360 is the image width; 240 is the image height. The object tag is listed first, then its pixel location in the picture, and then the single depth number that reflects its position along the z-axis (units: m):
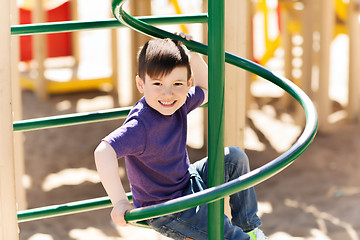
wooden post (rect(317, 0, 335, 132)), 8.57
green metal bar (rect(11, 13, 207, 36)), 3.30
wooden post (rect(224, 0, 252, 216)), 3.86
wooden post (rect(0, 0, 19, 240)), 3.18
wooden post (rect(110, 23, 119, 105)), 10.74
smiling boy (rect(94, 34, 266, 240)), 2.87
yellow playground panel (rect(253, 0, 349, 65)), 9.57
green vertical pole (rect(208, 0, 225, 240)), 2.75
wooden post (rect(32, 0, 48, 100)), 9.93
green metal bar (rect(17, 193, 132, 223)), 3.44
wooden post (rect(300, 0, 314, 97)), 8.80
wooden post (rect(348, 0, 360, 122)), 9.08
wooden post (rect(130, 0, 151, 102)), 8.96
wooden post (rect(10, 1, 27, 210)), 5.76
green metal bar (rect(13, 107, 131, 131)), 3.43
